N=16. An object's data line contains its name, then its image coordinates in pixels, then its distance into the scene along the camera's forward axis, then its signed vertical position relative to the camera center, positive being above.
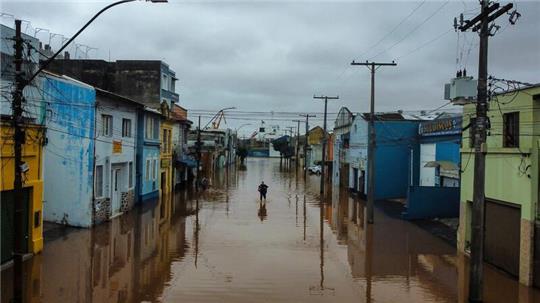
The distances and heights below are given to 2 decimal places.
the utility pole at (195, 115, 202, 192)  50.70 -2.42
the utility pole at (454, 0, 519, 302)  13.39 -0.01
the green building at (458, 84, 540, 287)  15.68 -0.87
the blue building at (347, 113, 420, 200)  42.53 -0.09
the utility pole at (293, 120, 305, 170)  110.85 -0.41
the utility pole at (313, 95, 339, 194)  49.19 +4.33
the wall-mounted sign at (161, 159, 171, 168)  42.35 -1.14
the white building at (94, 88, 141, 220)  26.56 -0.25
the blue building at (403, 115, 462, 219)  29.45 -1.07
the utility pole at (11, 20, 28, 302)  11.78 -0.53
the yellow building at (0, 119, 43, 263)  15.84 -1.29
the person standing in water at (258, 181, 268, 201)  39.12 -2.85
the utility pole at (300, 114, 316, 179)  74.80 +4.22
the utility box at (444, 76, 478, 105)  17.84 +2.23
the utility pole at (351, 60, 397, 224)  28.45 -0.50
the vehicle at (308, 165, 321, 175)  86.23 -2.91
